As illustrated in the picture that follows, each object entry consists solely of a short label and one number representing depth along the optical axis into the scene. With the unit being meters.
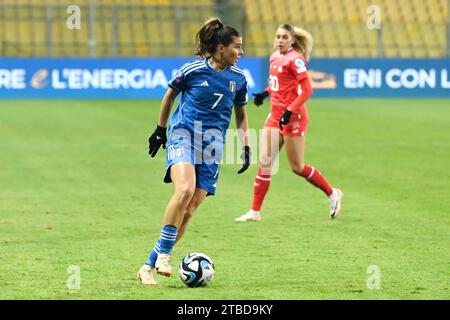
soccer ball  16.12
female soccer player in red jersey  23.84
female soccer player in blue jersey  16.80
